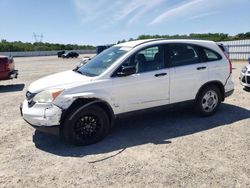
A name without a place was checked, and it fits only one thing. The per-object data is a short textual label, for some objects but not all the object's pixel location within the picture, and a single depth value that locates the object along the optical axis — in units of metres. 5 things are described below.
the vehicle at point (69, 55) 37.24
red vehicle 8.20
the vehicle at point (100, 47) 16.59
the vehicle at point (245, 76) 6.15
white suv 3.29
